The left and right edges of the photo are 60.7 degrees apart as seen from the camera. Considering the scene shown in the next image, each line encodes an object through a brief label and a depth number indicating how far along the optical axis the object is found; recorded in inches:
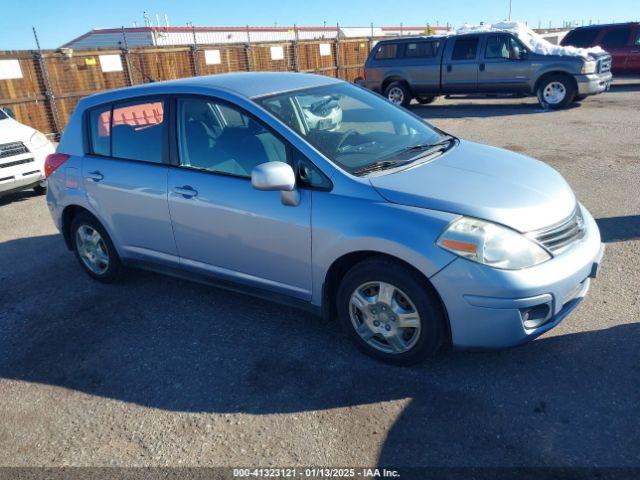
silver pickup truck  509.7
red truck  642.8
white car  304.6
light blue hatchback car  115.6
